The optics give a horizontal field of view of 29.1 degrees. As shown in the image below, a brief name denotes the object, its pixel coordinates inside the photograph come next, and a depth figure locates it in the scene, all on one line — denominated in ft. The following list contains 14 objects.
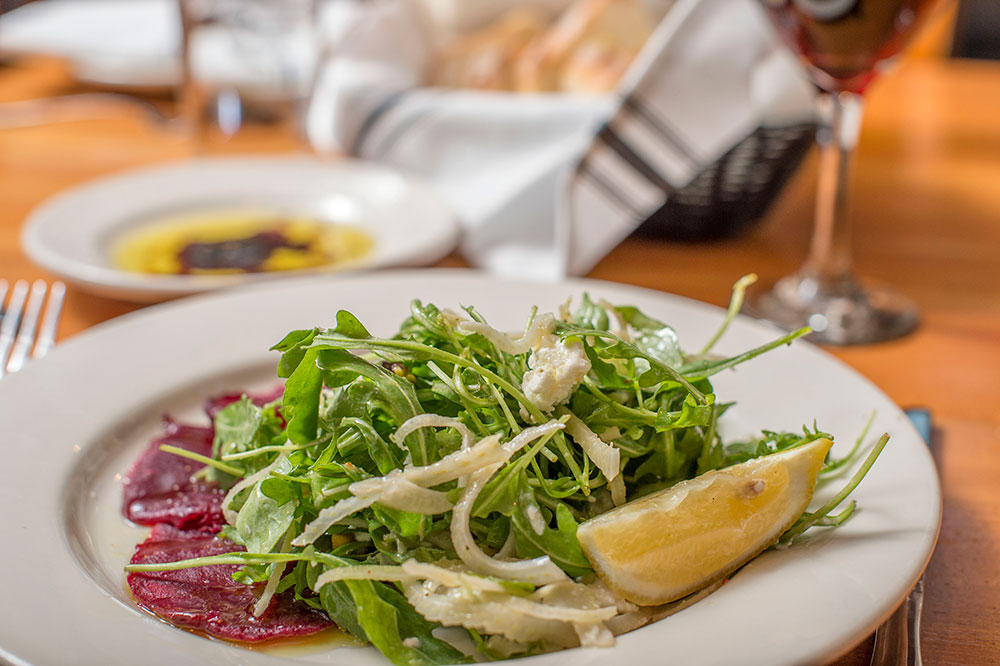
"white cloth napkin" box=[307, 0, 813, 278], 2.60
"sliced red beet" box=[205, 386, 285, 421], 2.17
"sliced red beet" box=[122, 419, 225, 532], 2.04
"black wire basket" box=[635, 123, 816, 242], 2.61
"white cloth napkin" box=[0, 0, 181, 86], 3.57
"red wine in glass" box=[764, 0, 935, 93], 2.31
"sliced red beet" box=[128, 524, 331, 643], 1.89
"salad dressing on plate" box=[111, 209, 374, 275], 2.67
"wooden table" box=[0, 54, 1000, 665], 2.06
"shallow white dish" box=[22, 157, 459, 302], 2.46
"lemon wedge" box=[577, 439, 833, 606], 1.88
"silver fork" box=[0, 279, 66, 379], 2.34
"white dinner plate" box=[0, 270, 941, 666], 1.71
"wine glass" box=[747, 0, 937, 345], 2.32
